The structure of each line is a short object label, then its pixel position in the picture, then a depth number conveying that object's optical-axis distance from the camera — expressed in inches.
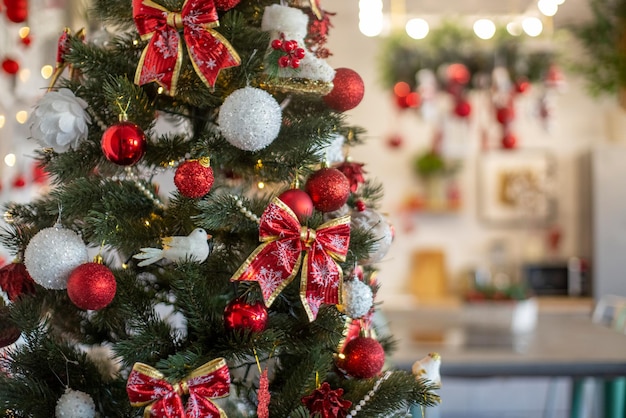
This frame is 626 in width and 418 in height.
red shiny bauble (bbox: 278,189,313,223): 34.6
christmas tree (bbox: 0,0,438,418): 33.7
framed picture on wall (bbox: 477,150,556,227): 196.2
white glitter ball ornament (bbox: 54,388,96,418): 34.2
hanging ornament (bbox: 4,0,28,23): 65.3
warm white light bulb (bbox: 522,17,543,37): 128.9
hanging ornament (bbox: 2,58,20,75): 67.8
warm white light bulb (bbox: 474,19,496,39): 136.5
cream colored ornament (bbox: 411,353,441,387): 39.5
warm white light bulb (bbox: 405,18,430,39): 135.0
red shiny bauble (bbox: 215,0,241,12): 36.5
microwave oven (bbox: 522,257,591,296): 188.4
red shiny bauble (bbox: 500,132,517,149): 163.9
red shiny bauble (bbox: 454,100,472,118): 158.1
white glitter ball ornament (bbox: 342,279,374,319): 36.3
